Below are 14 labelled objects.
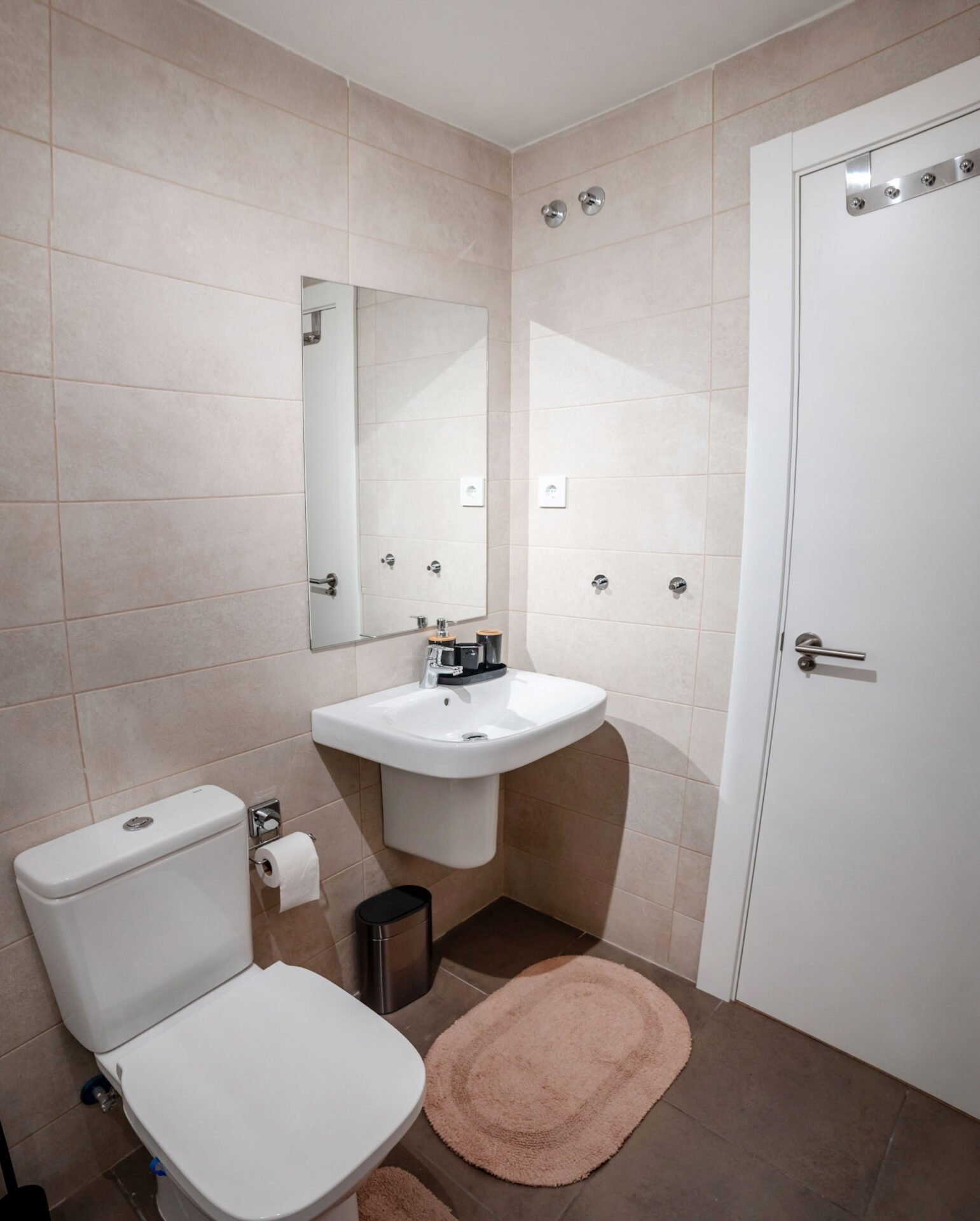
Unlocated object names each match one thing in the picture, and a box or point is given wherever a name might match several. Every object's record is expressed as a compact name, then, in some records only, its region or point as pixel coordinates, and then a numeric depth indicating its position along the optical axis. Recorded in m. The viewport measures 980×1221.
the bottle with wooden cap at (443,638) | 1.95
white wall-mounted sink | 1.52
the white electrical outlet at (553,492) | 2.06
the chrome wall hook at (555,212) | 1.96
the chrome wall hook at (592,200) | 1.88
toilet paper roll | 1.54
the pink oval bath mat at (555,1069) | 1.49
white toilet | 1.03
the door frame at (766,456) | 1.45
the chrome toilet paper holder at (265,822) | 1.62
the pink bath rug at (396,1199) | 1.35
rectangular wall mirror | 1.70
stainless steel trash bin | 1.83
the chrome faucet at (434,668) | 1.93
